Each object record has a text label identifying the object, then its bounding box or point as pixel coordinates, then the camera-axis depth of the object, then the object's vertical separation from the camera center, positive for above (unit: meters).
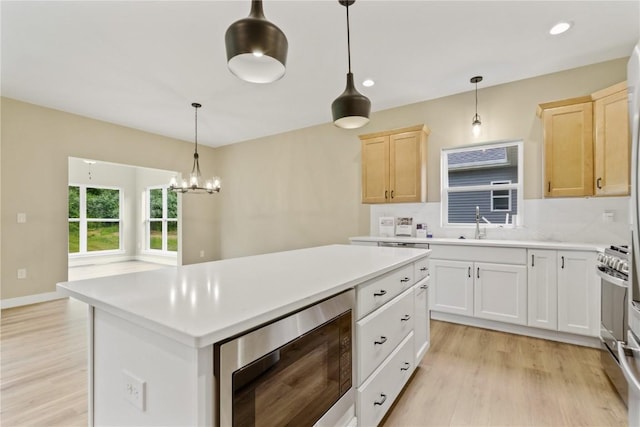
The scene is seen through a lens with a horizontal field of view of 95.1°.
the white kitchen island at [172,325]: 0.77 -0.32
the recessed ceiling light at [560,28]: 2.49 +1.61
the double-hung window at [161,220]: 7.86 -0.19
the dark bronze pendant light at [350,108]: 1.89 +0.69
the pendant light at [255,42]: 1.19 +0.71
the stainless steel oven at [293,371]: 0.83 -0.55
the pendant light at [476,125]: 3.62 +1.10
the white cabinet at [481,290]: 2.98 -0.83
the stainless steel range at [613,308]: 1.95 -0.69
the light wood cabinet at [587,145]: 2.56 +0.66
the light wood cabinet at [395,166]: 3.84 +0.65
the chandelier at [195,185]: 4.44 +0.44
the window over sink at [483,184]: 3.59 +0.38
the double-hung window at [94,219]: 7.59 -0.16
